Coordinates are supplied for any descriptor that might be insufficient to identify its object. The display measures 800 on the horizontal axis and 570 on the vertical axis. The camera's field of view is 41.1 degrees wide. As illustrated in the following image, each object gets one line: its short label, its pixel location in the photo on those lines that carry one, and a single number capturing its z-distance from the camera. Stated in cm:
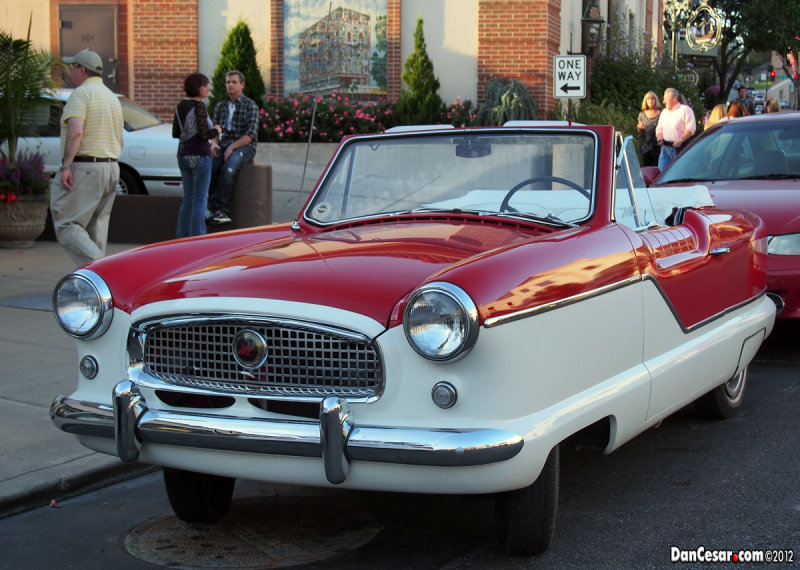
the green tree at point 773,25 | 3556
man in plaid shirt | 1185
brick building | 1920
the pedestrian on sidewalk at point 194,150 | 1042
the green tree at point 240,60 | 1916
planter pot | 1192
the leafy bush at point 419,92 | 1895
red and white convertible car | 332
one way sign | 1421
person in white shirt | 1348
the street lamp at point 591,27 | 2003
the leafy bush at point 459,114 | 1875
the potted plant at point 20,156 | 1177
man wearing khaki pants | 818
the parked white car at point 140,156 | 1387
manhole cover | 383
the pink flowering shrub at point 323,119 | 1873
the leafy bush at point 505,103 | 1848
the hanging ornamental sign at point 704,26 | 3288
